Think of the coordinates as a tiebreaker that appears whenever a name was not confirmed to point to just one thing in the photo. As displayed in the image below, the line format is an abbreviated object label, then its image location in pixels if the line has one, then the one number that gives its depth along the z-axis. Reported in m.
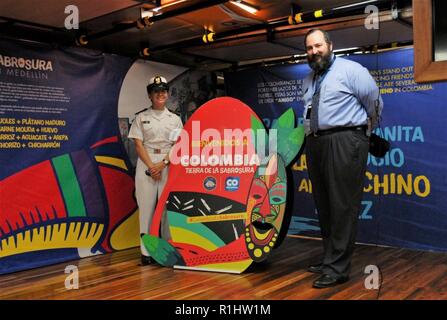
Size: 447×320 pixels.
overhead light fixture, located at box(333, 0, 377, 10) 3.06
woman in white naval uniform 3.66
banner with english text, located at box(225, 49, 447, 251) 3.80
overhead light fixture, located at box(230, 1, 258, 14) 3.34
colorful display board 3.12
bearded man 2.79
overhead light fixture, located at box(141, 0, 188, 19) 3.32
